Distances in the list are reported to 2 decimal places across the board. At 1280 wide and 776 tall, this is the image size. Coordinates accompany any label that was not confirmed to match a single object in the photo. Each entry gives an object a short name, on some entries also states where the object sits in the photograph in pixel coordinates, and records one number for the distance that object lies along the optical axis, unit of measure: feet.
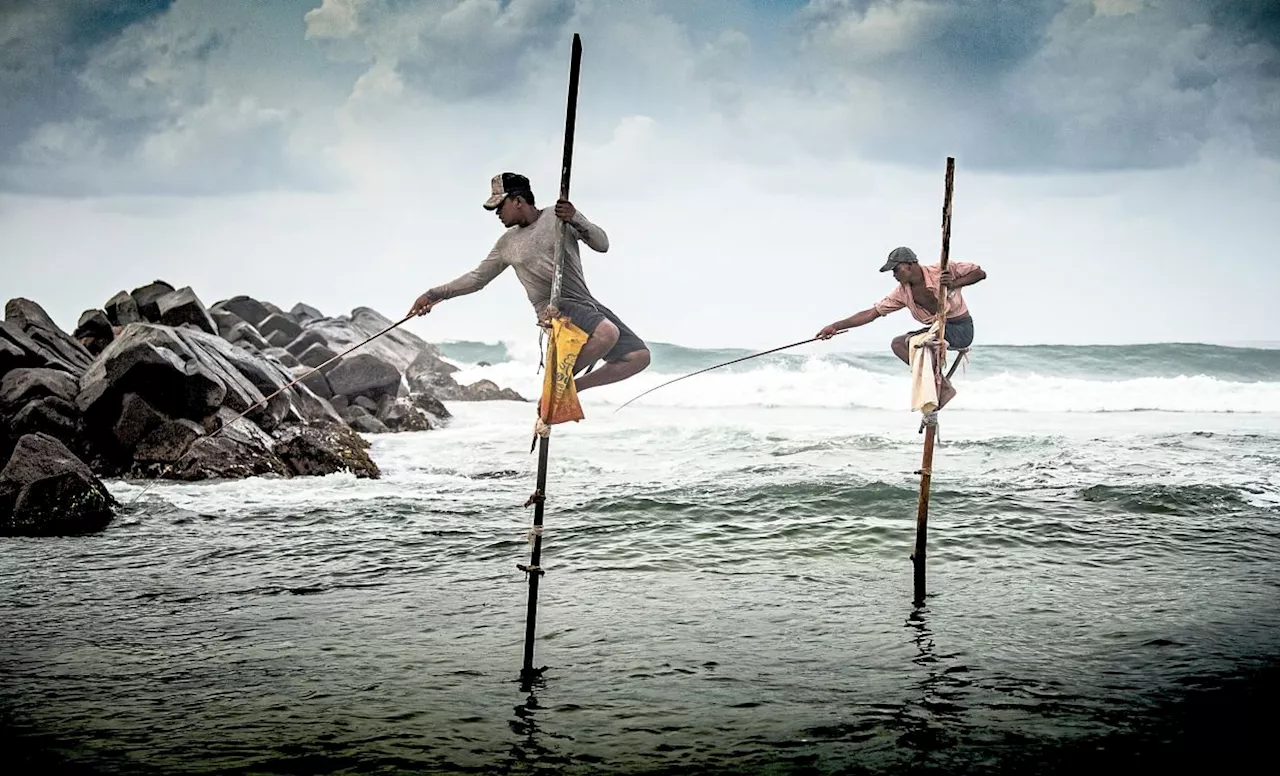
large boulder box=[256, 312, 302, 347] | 83.61
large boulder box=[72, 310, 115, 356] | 59.72
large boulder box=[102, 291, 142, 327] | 65.05
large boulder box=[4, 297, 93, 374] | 51.23
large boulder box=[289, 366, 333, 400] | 61.72
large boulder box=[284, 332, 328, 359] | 78.38
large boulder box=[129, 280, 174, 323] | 64.98
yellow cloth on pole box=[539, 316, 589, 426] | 20.34
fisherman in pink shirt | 25.22
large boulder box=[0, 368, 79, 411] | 42.93
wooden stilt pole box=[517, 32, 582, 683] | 19.70
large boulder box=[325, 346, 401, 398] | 64.18
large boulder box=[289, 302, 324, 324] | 105.40
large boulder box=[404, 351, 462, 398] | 89.10
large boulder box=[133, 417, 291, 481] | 42.42
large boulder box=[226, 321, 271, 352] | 69.46
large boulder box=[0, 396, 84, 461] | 41.34
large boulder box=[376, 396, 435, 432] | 63.52
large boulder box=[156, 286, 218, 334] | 56.85
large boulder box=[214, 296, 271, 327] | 88.74
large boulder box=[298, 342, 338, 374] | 73.09
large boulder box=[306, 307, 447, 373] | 84.79
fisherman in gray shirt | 21.18
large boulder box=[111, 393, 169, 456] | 42.91
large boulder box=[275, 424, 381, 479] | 45.11
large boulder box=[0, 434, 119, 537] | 33.60
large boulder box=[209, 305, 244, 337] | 72.82
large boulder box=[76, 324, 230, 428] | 42.68
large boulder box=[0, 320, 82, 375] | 45.93
